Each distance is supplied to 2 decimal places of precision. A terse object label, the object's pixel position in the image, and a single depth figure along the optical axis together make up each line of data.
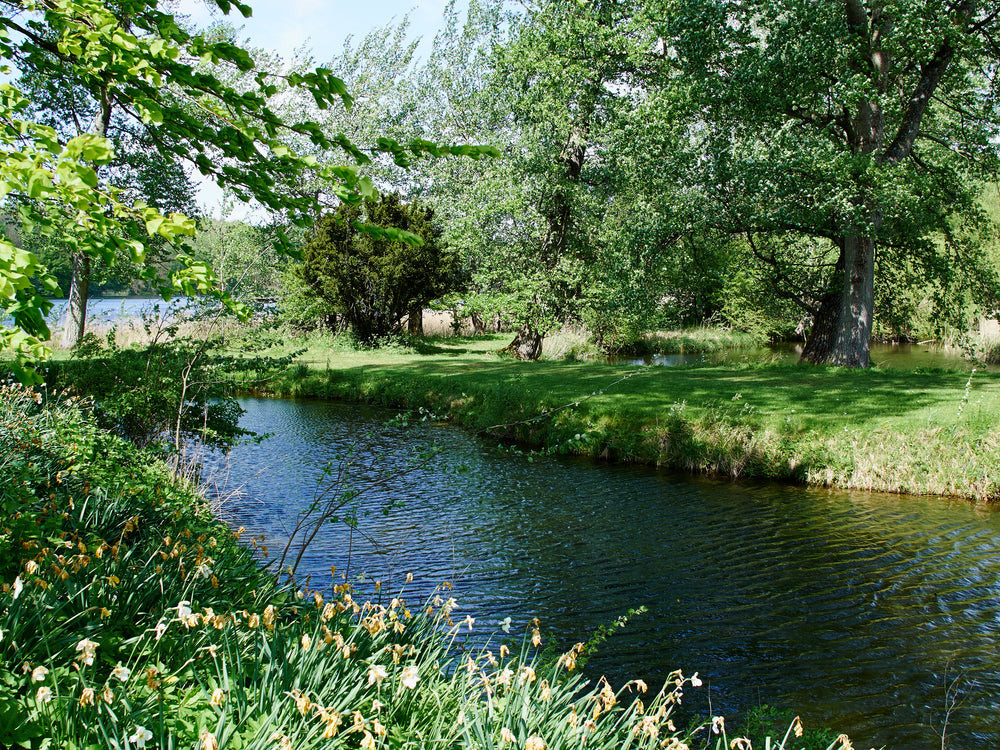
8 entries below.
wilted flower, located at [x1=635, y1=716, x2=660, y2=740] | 2.97
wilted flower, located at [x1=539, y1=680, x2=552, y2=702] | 3.18
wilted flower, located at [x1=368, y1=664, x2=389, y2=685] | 2.90
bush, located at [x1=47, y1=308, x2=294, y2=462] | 9.52
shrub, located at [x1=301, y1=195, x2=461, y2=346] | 26.64
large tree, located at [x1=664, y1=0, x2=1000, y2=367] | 15.73
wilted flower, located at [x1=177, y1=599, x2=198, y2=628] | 2.93
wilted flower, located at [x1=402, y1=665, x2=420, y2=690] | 2.86
